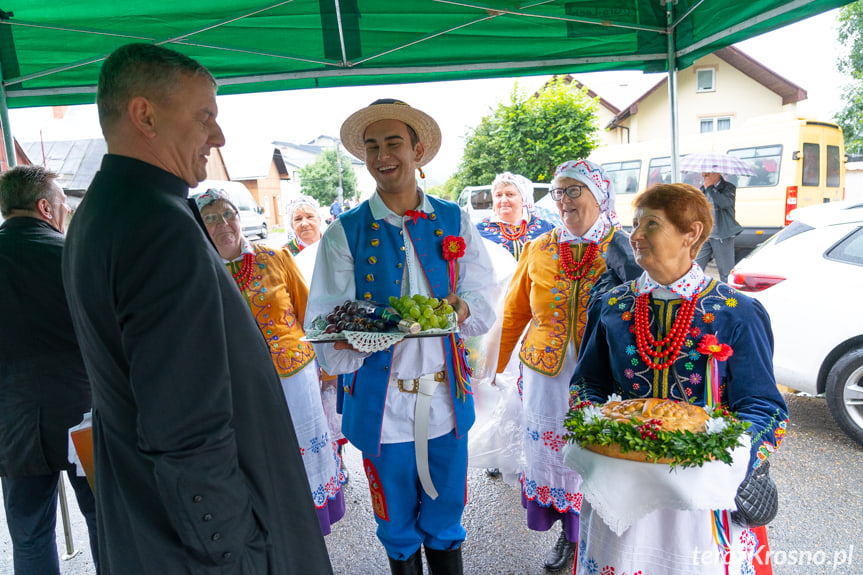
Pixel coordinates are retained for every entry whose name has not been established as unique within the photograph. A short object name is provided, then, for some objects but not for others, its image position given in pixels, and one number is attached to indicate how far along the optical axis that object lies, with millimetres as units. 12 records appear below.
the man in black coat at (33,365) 2369
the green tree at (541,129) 18875
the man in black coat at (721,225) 7541
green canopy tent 3109
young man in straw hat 2207
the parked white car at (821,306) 4000
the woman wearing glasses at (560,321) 2752
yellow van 11070
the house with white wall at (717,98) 24125
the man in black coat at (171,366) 1135
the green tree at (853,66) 20016
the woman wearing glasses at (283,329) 2979
